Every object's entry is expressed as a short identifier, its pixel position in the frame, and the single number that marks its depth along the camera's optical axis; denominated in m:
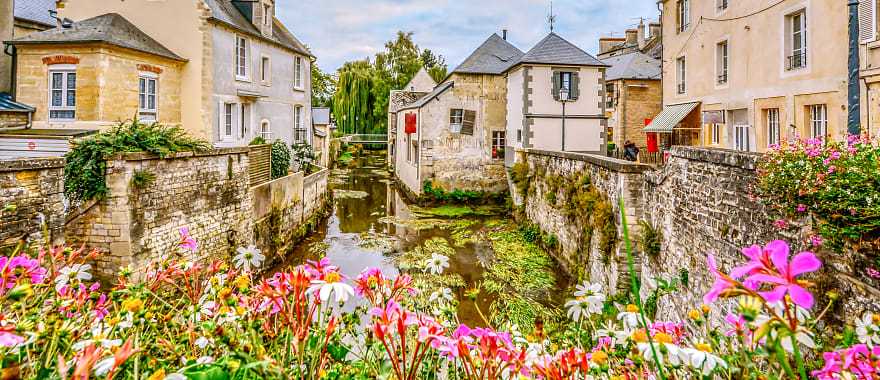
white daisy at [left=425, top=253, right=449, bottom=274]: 2.76
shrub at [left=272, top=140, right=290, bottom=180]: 16.27
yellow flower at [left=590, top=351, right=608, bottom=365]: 1.70
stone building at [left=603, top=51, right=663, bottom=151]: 26.92
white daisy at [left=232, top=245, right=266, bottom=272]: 2.63
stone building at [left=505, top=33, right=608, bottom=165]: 19.52
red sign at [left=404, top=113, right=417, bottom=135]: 25.93
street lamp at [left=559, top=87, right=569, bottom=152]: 19.31
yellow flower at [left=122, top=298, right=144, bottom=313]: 1.65
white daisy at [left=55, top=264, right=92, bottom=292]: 2.28
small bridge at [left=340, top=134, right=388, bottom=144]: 51.28
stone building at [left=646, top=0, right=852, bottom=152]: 11.48
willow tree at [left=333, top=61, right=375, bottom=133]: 49.03
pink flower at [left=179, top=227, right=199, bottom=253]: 2.73
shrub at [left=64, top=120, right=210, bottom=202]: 8.45
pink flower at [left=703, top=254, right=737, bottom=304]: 1.15
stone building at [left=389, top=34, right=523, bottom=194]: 23.62
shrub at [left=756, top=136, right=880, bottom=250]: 4.22
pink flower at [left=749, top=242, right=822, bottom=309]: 1.07
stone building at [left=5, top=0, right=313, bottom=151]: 13.48
